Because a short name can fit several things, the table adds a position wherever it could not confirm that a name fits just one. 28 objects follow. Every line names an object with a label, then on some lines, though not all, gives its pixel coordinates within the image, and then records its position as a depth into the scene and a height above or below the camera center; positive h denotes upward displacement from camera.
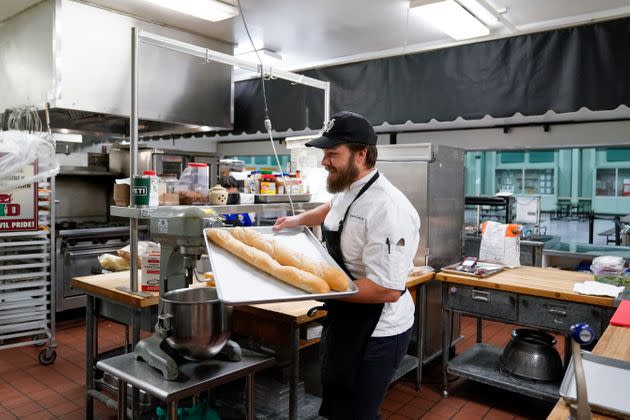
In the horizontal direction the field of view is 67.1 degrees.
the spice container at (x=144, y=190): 2.51 +0.03
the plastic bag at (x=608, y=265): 3.51 -0.47
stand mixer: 1.89 -0.39
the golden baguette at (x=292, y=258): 1.73 -0.24
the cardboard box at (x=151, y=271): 2.68 -0.43
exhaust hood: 3.96 +1.12
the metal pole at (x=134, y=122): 2.57 +0.40
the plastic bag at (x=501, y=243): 3.84 -0.35
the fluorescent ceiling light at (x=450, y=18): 3.81 +1.55
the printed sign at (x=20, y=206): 3.97 -0.11
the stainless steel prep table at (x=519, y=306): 2.95 -0.70
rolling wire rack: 4.02 -0.70
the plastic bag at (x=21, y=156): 3.80 +0.31
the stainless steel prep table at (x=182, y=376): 1.79 -0.72
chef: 1.83 -0.30
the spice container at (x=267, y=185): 3.13 +0.08
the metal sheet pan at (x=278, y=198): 3.00 -0.01
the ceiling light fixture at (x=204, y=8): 3.69 +1.51
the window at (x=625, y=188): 6.70 +0.22
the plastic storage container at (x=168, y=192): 2.66 +0.02
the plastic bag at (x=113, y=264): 3.34 -0.49
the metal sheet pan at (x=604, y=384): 1.27 -0.54
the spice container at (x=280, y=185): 3.27 +0.08
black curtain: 3.64 +1.06
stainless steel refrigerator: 3.89 +0.02
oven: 5.02 -0.64
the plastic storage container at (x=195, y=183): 2.71 +0.07
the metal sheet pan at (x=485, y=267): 3.44 -0.53
